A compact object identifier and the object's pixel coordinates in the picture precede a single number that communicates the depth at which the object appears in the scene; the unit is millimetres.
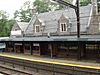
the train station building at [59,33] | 9611
